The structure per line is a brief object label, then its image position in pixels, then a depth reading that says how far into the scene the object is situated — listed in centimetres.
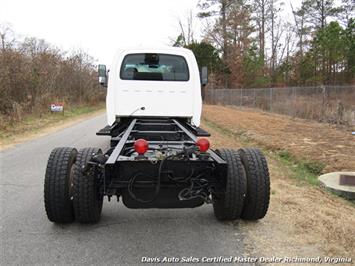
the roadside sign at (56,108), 2492
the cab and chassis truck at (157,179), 432
